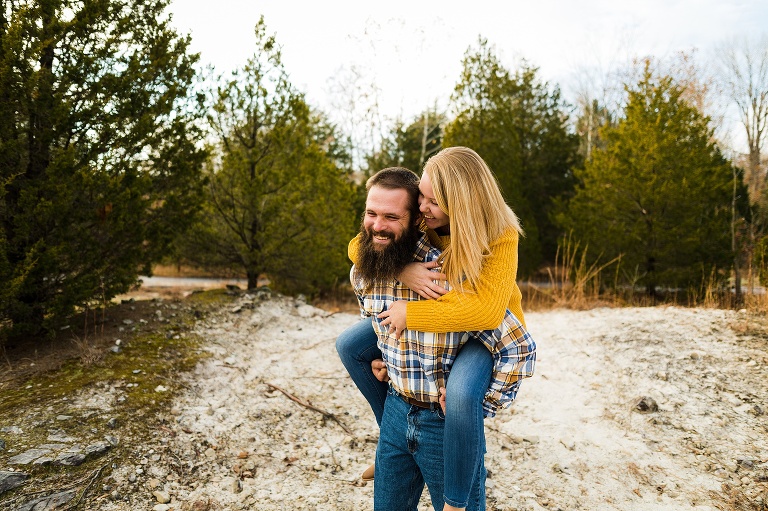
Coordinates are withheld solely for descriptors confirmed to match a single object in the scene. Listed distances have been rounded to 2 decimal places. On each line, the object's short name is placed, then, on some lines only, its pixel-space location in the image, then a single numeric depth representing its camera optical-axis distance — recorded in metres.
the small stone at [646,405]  4.34
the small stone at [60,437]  3.22
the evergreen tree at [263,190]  7.49
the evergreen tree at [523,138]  12.50
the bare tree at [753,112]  17.56
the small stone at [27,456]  2.95
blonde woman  1.62
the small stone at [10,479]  2.76
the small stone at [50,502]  2.69
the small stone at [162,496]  2.93
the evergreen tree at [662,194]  9.89
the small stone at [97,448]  3.14
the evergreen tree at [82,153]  4.17
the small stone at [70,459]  3.01
